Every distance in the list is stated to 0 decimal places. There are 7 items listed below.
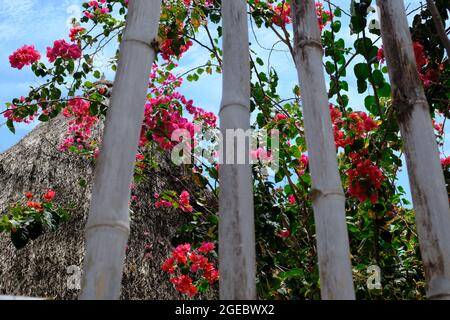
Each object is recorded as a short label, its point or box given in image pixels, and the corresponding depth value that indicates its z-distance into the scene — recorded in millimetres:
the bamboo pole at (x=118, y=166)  1109
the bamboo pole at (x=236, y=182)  1190
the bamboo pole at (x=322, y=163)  1242
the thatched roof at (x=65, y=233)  5074
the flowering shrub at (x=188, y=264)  3211
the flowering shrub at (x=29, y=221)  3023
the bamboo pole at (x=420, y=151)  1222
